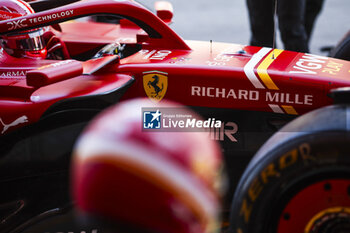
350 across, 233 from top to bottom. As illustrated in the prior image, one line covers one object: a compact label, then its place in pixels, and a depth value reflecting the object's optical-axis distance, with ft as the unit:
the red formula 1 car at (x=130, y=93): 23.56
